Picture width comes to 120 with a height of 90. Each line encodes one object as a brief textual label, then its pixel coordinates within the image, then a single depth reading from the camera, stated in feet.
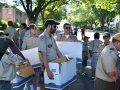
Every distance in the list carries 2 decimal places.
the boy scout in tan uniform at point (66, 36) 14.96
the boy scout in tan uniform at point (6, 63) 8.11
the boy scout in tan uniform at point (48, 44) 10.37
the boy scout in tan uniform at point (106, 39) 15.43
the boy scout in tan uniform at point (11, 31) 23.33
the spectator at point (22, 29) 25.32
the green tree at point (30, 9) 48.45
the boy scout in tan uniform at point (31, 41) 14.65
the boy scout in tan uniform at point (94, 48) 17.28
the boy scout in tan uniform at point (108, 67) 8.53
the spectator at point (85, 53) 19.32
